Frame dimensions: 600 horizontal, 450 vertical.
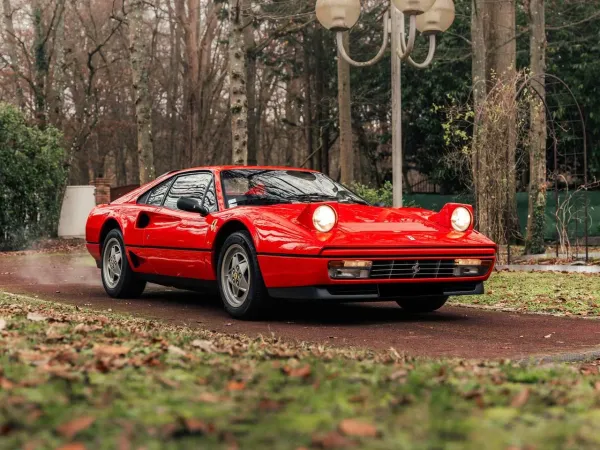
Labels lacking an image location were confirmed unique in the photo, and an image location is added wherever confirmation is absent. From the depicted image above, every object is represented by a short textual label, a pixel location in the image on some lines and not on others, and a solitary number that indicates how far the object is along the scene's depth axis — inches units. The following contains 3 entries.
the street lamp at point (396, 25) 509.0
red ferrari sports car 298.0
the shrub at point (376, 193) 762.8
